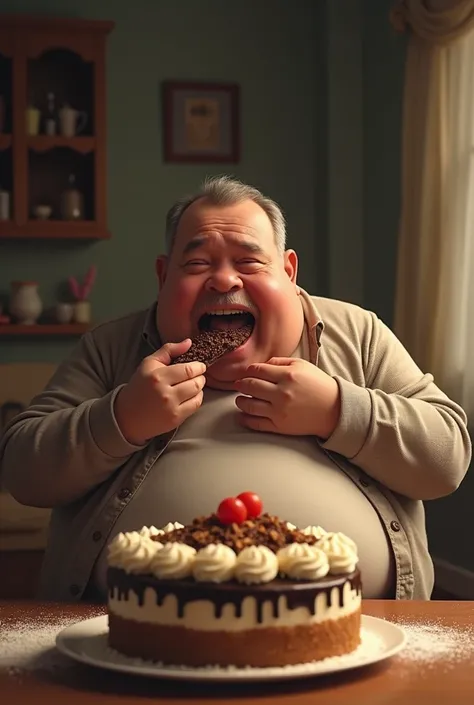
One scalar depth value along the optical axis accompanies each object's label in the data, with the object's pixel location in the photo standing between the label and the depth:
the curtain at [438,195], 3.82
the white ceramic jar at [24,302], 4.65
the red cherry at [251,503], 1.20
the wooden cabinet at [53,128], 4.66
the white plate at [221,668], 1.05
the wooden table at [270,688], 1.05
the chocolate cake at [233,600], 1.07
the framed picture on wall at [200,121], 4.96
